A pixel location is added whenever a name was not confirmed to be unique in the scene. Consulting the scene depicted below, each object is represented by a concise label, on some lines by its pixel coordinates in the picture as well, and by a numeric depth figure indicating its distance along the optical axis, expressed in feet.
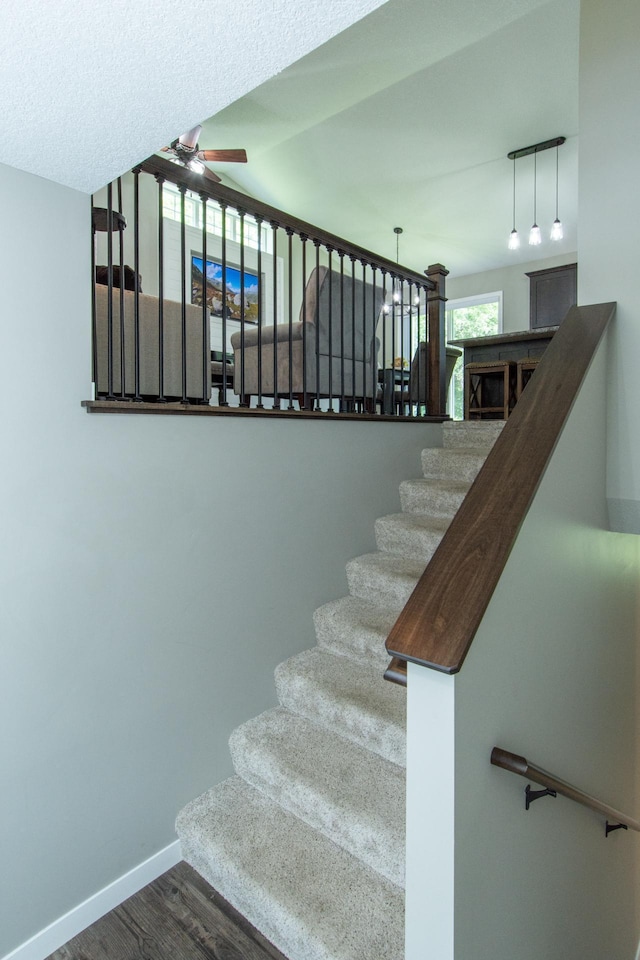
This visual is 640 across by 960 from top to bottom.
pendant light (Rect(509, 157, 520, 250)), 17.97
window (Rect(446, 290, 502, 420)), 25.99
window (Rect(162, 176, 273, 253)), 20.86
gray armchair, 9.92
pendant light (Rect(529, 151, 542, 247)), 17.33
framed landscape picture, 21.77
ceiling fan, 13.78
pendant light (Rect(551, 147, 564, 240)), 16.79
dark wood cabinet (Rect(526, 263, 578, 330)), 20.24
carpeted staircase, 5.56
